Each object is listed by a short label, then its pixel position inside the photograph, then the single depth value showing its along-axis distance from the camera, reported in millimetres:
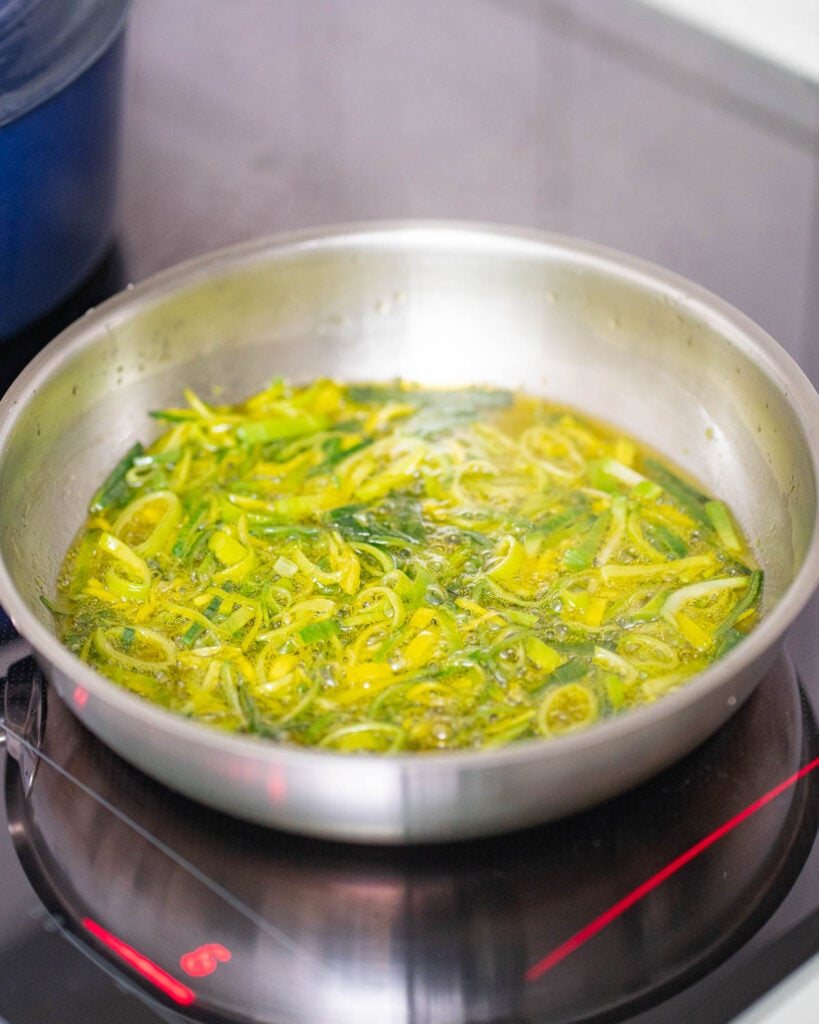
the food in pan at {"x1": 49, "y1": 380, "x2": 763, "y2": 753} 661
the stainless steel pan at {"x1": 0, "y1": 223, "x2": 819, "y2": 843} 596
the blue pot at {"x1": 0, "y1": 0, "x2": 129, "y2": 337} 722
